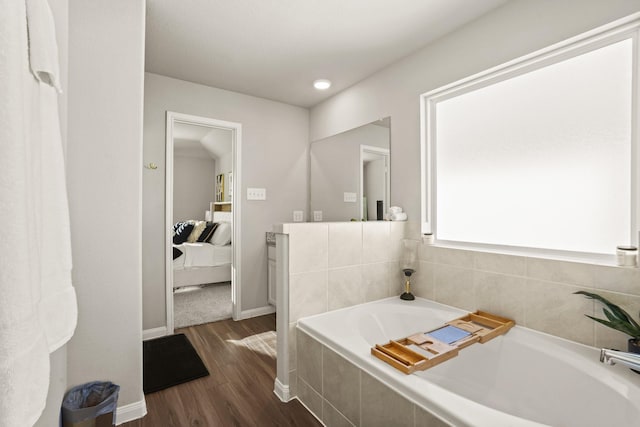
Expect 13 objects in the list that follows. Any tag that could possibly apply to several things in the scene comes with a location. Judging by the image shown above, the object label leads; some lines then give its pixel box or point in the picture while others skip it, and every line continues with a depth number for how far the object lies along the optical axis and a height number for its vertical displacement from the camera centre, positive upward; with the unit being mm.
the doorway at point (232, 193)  2893 +165
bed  4145 -527
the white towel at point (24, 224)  403 -11
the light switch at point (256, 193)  3353 +253
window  1533 +384
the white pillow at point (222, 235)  4598 -276
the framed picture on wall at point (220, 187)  6145 +601
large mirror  2717 +422
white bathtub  1156 -697
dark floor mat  2092 -1099
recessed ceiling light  3027 +1314
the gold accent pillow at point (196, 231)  4730 -220
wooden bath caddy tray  1359 -631
